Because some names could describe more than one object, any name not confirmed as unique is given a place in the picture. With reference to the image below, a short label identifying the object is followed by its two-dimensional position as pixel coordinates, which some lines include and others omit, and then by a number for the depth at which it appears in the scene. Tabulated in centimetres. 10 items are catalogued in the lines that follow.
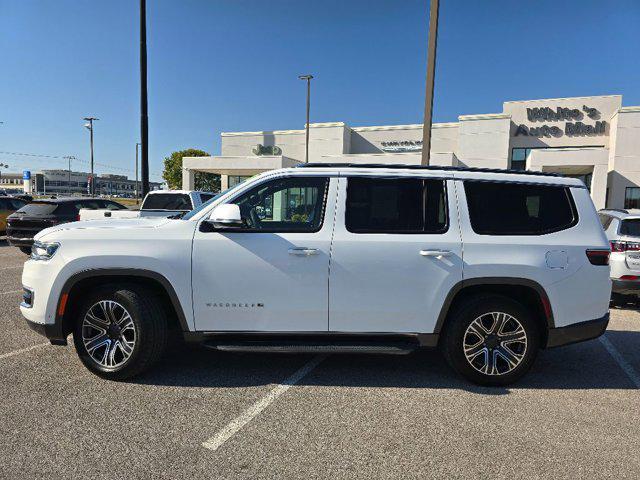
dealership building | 2831
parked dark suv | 1009
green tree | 5272
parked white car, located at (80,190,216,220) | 983
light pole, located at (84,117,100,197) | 4034
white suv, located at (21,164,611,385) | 344
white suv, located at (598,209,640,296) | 589
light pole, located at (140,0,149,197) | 1070
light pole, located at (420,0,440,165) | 787
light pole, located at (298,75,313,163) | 2717
